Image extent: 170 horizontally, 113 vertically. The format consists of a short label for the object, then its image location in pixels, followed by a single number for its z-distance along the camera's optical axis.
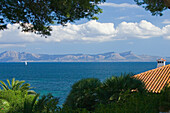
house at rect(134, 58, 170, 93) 18.90
